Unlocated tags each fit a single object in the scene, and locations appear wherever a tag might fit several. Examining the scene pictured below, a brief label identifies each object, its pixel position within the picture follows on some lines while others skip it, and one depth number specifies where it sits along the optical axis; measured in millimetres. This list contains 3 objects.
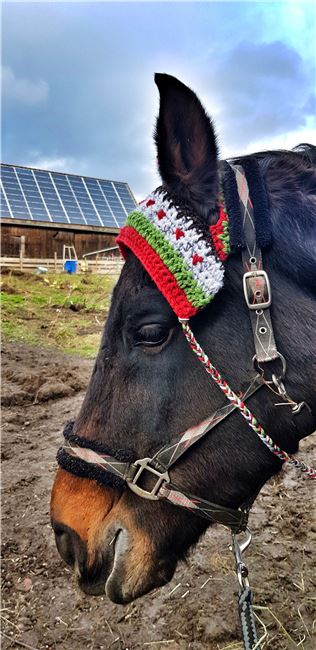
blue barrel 18938
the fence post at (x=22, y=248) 19422
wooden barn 20656
